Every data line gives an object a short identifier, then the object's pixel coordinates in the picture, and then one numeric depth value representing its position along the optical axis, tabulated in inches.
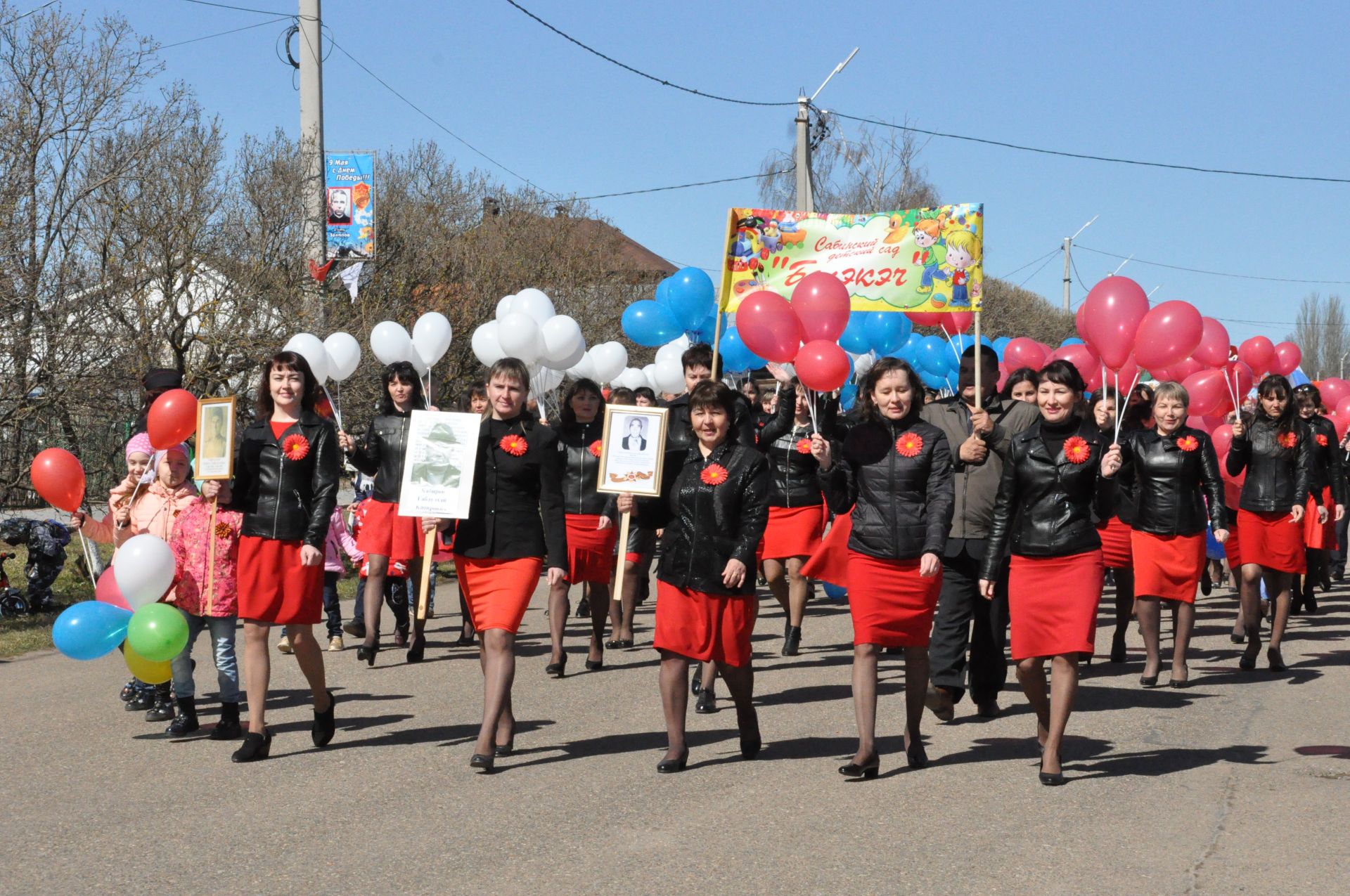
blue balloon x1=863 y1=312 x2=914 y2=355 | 613.3
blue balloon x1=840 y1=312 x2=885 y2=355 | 620.4
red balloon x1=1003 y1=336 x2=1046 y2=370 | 652.1
